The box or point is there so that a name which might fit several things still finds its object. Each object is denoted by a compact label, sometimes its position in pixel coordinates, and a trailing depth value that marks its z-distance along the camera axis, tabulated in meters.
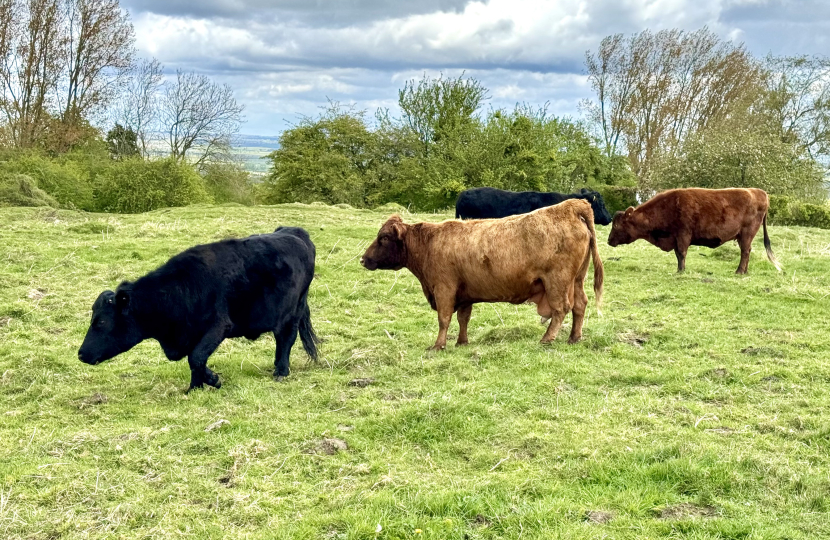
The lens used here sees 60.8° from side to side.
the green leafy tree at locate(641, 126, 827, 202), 31.97
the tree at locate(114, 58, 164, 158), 47.84
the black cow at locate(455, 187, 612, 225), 20.23
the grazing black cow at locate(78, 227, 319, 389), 7.98
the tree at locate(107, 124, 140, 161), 47.09
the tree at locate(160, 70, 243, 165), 48.06
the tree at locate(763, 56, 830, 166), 44.66
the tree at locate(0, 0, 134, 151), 39.53
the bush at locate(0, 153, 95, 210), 32.34
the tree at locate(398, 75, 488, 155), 47.72
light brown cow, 9.23
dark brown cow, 14.80
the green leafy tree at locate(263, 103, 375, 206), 44.72
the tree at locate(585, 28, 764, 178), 49.16
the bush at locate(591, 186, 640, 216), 35.41
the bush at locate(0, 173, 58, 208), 26.38
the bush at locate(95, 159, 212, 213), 33.69
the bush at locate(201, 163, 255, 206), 46.47
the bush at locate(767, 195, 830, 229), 29.56
